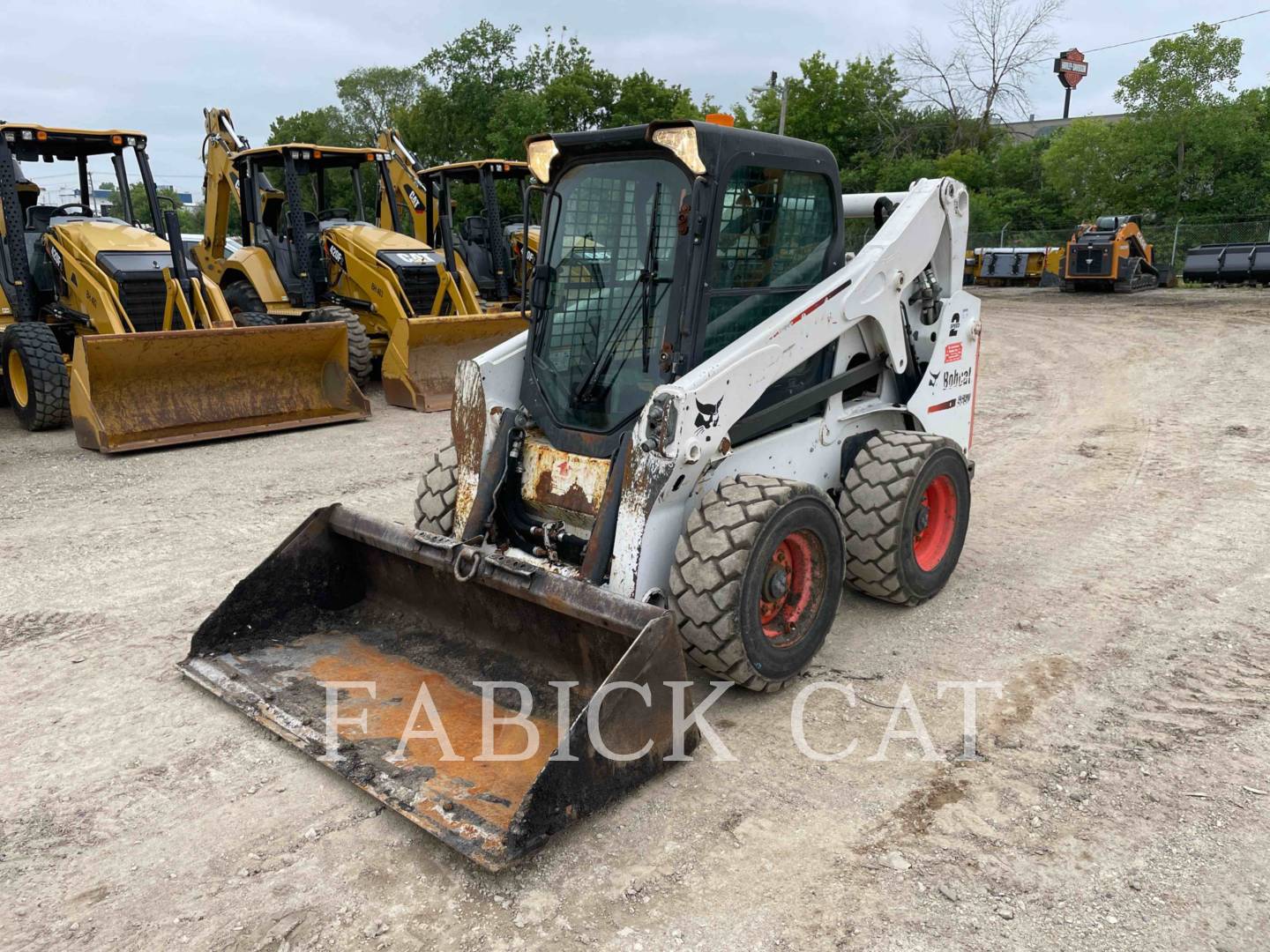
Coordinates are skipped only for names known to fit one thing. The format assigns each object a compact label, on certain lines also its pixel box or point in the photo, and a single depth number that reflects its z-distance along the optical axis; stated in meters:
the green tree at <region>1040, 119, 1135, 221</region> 31.28
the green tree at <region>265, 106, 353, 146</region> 42.44
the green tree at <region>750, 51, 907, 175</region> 40.28
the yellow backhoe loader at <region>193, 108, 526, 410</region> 10.31
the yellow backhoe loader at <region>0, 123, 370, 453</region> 8.07
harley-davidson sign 59.59
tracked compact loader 21.58
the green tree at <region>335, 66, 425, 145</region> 51.66
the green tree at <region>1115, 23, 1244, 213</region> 29.30
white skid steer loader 3.34
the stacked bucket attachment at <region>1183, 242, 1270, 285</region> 21.05
